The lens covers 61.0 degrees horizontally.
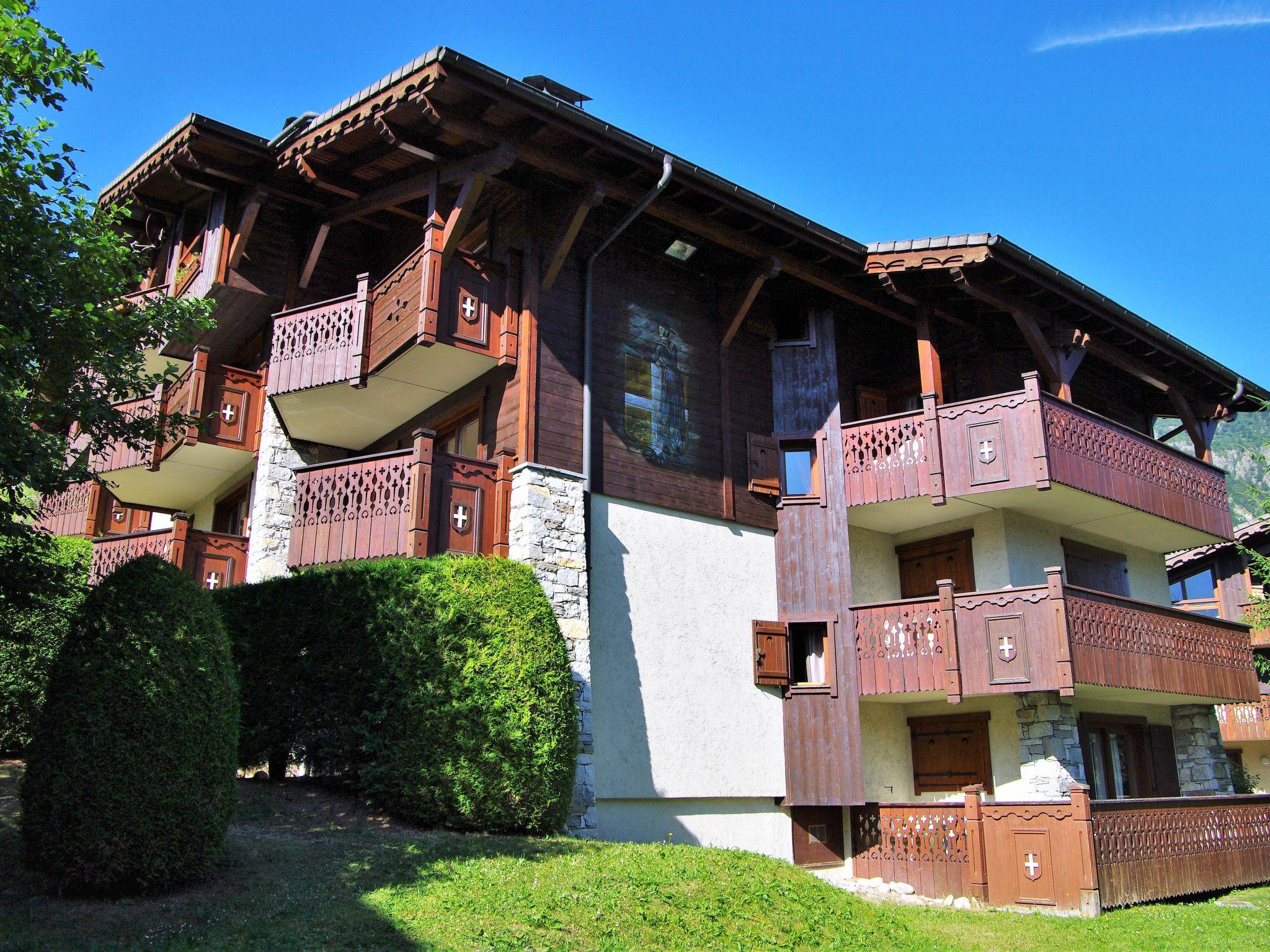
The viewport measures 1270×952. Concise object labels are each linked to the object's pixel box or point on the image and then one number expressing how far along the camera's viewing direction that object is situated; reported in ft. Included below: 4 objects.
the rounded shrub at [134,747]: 28.68
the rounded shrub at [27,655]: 43.55
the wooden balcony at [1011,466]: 52.65
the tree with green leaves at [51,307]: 32.22
